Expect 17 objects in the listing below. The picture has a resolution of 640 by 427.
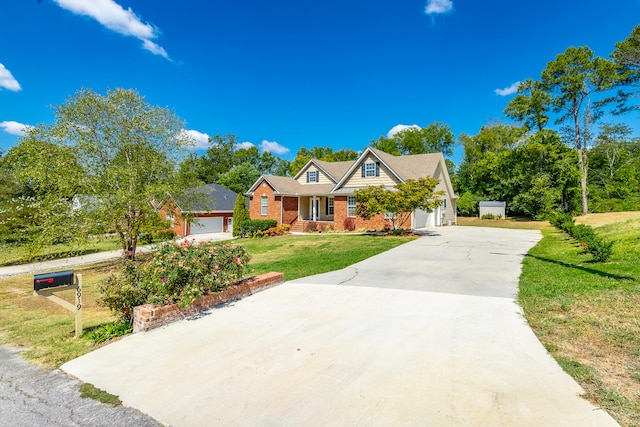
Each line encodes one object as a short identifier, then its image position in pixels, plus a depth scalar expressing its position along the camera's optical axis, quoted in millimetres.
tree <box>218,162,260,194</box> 49562
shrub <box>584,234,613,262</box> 8969
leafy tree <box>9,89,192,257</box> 11875
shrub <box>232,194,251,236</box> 26406
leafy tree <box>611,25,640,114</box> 18562
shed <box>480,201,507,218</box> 34638
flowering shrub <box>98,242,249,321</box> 5426
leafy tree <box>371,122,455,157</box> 49094
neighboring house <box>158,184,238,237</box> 14820
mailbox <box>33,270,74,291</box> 4586
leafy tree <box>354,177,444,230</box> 17375
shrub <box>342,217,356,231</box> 23672
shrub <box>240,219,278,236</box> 24469
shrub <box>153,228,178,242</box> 19853
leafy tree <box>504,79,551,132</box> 31250
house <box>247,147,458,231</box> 23125
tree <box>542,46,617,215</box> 28219
